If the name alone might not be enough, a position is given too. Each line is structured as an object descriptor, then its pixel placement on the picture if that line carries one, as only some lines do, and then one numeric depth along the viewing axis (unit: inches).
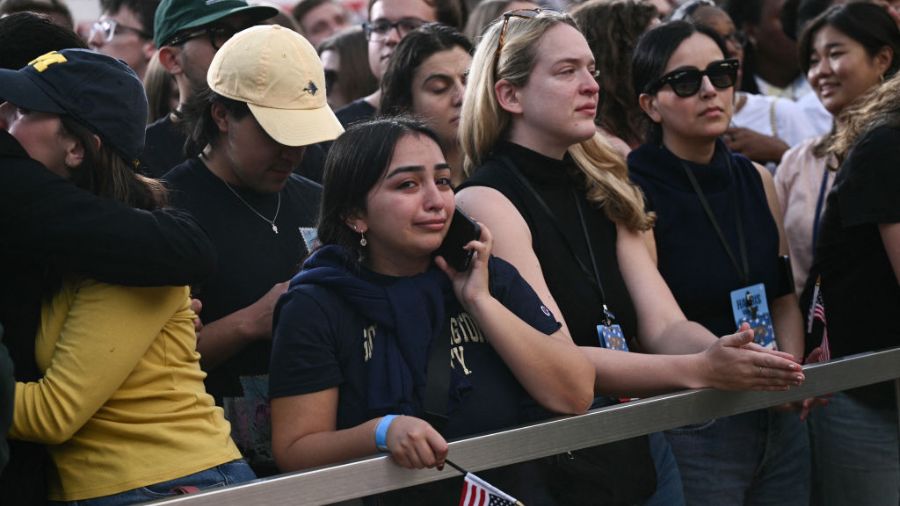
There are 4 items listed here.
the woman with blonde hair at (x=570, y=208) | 244.1
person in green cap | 305.6
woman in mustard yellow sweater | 191.0
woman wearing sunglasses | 278.3
